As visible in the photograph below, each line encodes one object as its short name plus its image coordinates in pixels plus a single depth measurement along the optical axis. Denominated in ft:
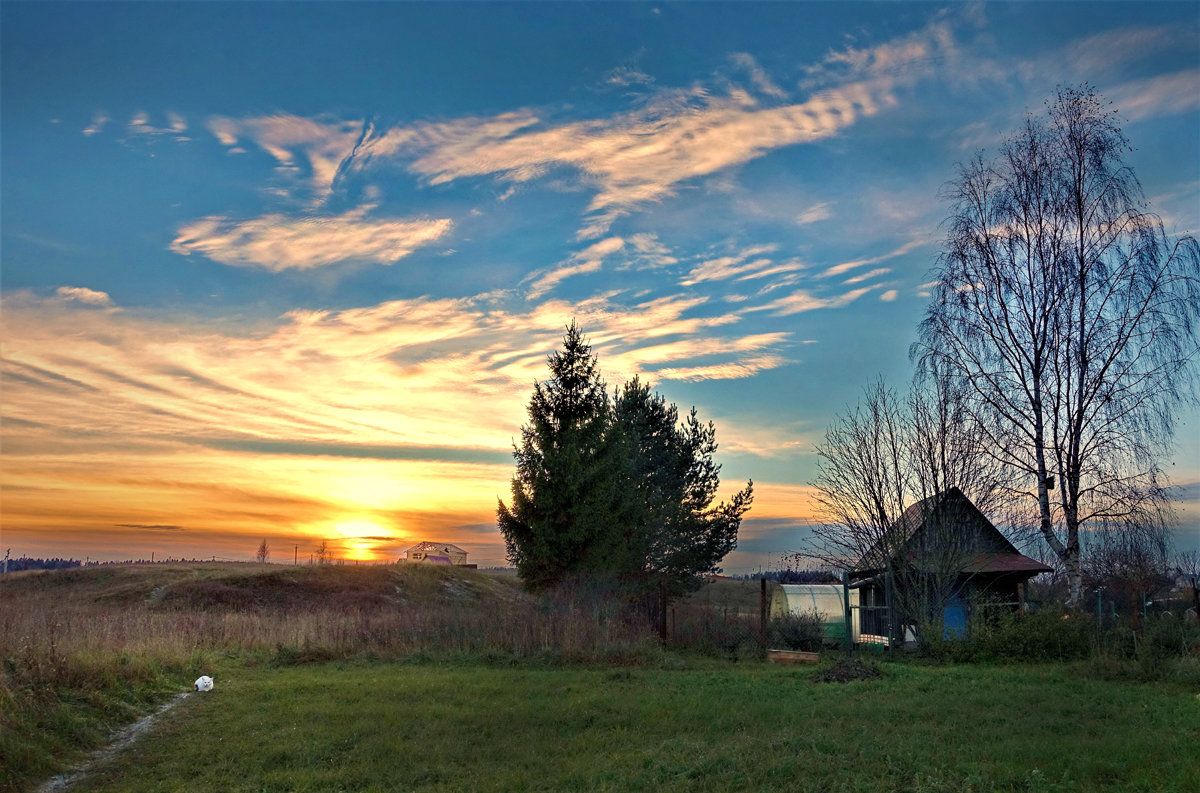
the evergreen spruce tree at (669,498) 99.60
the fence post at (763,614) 69.62
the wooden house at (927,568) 75.82
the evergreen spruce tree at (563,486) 88.53
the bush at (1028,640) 66.13
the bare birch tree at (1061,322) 71.51
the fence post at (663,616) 72.13
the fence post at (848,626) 72.49
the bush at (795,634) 71.51
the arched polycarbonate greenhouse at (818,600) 99.76
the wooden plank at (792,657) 66.28
